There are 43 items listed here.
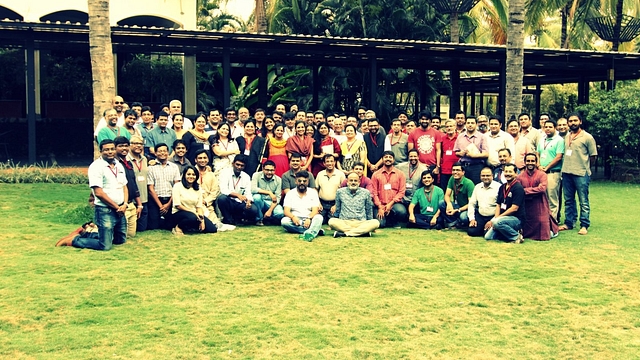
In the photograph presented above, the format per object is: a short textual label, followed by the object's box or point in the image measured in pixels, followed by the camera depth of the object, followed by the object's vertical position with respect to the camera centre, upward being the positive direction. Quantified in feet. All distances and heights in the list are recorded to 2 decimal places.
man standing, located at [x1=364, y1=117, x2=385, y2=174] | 35.40 -0.25
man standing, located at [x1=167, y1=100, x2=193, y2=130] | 34.60 +1.41
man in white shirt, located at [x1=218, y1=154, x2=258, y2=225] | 32.91 -2.52
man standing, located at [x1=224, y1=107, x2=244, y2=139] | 35.58 +0.79
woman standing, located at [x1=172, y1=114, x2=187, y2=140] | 33.83 +0.74
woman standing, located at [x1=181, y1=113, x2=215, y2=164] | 33.76 +0.06
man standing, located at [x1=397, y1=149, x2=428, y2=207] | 34.01 -1.69
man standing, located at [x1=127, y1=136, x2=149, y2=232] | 30.07 -1.08
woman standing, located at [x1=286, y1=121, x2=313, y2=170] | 34.17 -0.21
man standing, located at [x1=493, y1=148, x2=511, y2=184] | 31.01 -0.73
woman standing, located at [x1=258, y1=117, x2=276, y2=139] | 34.58 +0.68
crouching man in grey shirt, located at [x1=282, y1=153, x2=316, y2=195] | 33.01 -1.70
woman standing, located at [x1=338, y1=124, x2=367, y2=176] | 34.35 -0.44
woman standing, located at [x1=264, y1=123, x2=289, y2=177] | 34.37 -0.46
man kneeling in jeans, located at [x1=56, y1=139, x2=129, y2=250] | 26.81 -2.21
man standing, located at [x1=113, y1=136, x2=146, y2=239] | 28.53 -2.05
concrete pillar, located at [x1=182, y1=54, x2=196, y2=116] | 62.13 +5.05
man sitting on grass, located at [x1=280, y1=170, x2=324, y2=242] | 31.07 -3.02
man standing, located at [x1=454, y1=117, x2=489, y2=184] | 33.47 -0.41
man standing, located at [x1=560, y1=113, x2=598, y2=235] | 32.45 -0.92
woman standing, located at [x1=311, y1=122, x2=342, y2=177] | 34.58 -0.30
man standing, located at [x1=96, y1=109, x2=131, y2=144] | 30.78 +0.48
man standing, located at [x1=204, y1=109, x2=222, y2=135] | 35.55 +1.04
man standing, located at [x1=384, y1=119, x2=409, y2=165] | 35.58 -0.09
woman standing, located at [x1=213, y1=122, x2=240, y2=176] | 33.50 -0.46
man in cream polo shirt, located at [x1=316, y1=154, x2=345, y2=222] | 33.14 -2.04
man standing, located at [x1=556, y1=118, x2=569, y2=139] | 33.19 +0.72
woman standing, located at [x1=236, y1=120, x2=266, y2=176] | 34.37 -0.32
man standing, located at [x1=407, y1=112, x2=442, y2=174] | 34.86 -0.13
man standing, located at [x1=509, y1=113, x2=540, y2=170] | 33.55 +0.09
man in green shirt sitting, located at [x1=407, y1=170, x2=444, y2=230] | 33.22 -3.02
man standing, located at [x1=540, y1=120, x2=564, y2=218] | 32.68 -0.89
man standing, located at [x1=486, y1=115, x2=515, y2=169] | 33.47 -0.01
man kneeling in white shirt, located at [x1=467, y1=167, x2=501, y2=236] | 31.12 -2.77
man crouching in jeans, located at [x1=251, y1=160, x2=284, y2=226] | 33.32 -2.56
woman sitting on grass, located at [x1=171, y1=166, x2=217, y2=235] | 30.68 -2.87
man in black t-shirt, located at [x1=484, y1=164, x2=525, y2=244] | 29.73 -3.07
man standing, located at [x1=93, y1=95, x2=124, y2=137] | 31.81 +1.21
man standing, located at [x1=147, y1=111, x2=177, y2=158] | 32.81 +0.29
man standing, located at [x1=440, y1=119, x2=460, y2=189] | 34.65 -0.57
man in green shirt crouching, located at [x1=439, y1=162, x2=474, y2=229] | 32.60 -2.76
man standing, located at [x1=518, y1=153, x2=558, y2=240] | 30.42 -2.65
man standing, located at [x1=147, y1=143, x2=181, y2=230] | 31.14 -1.93
